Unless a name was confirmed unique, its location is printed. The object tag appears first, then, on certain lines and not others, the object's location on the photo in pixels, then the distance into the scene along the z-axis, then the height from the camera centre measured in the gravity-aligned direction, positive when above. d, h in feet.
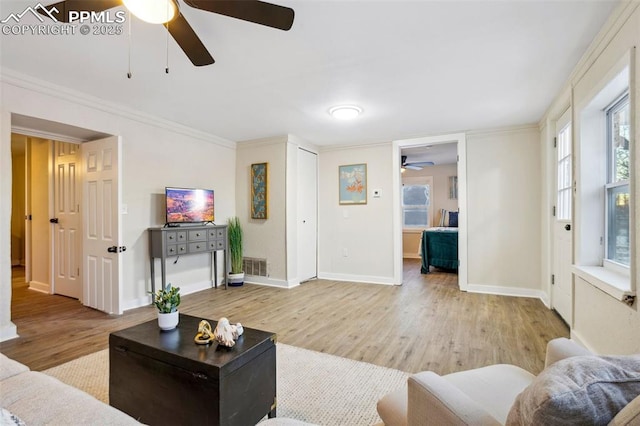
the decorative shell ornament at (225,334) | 4.91 -1.95
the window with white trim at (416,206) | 25.98 +0.44
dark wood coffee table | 4.41 -2.53
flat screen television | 12.80 +0.31
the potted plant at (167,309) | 5.63 -1.75
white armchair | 2.22 -1.93
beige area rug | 5.65 -3.63
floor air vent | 16.07 -2.84
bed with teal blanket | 19.04 -2.36
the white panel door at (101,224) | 10.74 -0.42
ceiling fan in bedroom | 23.74 +3.62
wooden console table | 12.18 -1.25
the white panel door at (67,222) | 12.95 -0.39
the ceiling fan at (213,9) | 4.89 +3.27
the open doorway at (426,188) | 15.96 +1.74
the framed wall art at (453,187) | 24.82 +1.90
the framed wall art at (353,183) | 16.86 +1.53
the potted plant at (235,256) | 15.62 -2.23
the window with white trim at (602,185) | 7.04 +0.60
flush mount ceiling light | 11.27 +3.69
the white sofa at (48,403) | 3.03 -2.00
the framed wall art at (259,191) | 15.92 +1.09
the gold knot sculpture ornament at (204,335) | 5.10 -2.05
